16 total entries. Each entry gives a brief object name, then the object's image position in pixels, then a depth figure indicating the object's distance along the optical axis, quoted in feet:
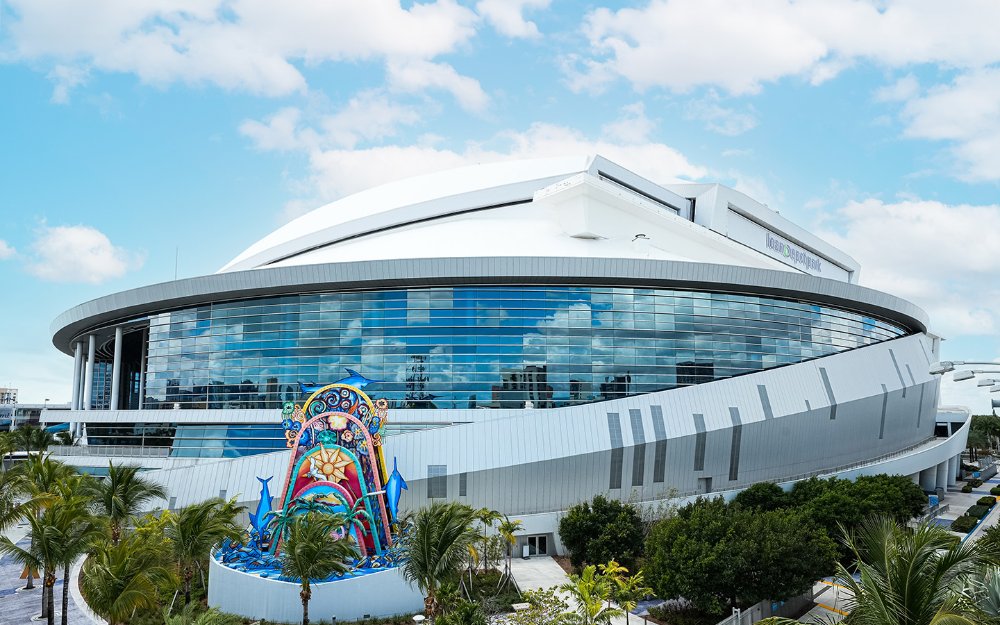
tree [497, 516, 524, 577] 84.69
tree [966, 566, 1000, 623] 37.50
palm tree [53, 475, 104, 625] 69.10
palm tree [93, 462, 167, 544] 90.89
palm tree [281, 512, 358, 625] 68.18
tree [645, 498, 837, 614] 71.67
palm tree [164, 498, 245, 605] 76.48
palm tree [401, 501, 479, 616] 65.41
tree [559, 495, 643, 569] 93.56
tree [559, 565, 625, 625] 56.85
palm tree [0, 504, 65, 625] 68.03
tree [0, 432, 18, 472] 150.20
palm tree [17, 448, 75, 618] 81.05
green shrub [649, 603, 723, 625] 76.79
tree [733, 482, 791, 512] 111.34
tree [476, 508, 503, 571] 82.53
